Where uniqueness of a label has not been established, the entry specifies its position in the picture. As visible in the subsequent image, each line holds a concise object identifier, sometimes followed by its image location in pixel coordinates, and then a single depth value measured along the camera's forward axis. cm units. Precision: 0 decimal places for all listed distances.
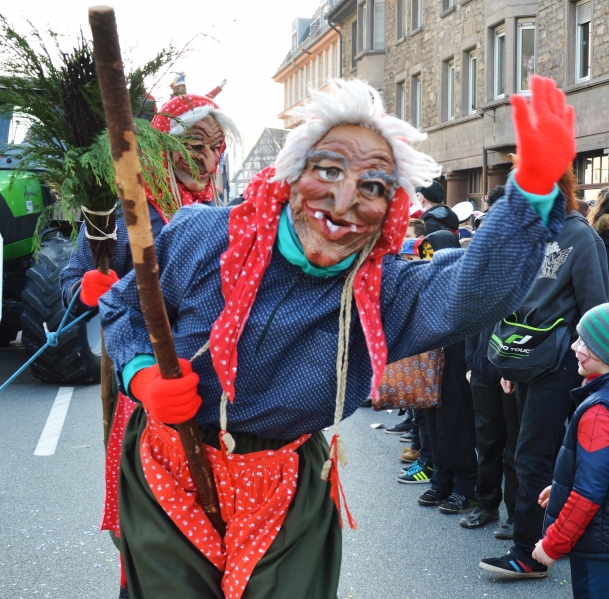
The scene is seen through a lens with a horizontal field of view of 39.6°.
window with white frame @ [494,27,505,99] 1888
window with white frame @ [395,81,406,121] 2570
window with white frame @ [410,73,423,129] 2441
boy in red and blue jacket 291
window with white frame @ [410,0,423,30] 2381
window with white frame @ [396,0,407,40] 2491
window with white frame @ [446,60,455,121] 2205
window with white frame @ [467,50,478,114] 2053
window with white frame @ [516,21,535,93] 1772
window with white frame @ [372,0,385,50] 2720
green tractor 771
